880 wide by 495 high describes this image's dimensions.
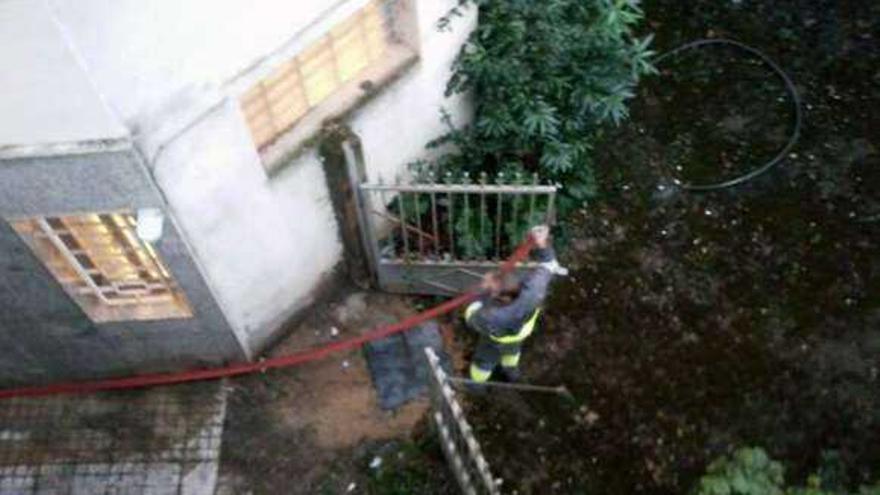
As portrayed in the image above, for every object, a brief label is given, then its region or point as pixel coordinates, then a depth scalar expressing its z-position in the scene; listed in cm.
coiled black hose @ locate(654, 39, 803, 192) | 834
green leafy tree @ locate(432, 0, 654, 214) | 678
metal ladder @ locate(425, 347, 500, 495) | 548
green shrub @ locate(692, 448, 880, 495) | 497
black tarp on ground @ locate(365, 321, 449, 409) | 727
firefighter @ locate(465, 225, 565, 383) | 603
